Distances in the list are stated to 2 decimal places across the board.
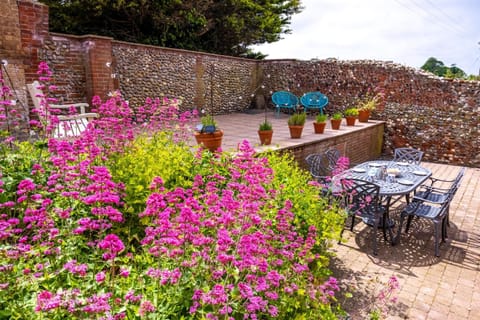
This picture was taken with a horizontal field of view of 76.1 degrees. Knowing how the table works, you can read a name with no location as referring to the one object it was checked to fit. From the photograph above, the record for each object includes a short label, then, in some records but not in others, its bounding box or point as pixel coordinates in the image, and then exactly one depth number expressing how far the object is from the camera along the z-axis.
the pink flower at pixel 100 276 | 1.09
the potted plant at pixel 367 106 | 9.37
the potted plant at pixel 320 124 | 6.79
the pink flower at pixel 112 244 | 1.12
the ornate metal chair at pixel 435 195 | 4.00
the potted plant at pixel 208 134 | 4.32
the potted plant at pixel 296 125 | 5.98
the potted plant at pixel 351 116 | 8.48
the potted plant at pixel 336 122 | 7.42
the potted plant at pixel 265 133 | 5.36
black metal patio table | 3.87
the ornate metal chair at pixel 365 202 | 3.67
